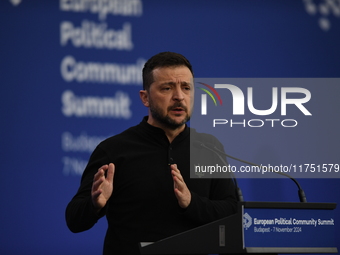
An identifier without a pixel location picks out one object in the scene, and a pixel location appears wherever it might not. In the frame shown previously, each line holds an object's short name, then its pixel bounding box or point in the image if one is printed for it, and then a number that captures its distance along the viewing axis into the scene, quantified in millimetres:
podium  6534
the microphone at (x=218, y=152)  6699
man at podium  6869
